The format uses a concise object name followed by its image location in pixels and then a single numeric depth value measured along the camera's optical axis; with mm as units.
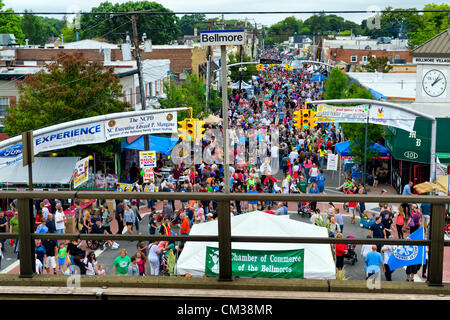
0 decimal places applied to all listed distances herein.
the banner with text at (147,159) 23875
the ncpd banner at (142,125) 23875
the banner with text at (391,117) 23969
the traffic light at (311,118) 31703
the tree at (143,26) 103788
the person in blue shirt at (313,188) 22484
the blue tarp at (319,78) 78938
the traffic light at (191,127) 28250
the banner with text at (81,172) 21469
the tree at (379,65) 70938
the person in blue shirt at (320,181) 23672
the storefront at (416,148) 26906
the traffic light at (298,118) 30281
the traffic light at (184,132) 29202
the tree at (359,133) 29391
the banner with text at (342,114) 25409
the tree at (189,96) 40688
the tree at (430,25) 92881
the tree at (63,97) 27859
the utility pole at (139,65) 27625
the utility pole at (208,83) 42931
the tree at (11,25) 90875
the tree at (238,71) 76312
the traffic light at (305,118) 30281
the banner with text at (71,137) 21500
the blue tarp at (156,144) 30188
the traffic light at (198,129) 28266
